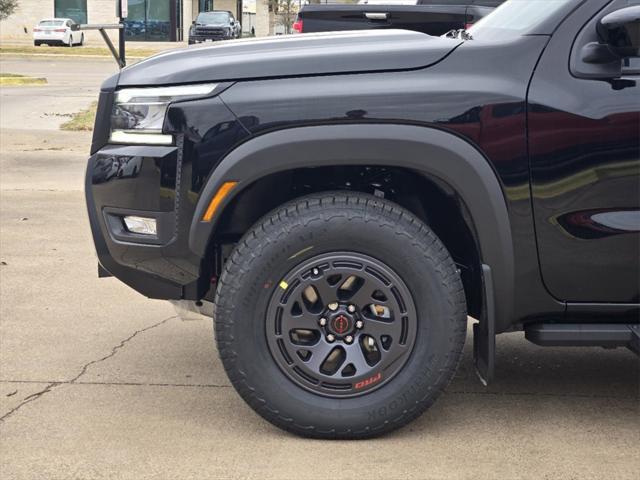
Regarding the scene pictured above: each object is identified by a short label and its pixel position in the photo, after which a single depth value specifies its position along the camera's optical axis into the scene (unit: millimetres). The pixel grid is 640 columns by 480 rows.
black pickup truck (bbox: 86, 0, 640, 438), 3643
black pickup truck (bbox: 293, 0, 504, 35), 9195
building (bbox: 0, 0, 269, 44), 52969
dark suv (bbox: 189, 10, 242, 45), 44375
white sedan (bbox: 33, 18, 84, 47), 47344
